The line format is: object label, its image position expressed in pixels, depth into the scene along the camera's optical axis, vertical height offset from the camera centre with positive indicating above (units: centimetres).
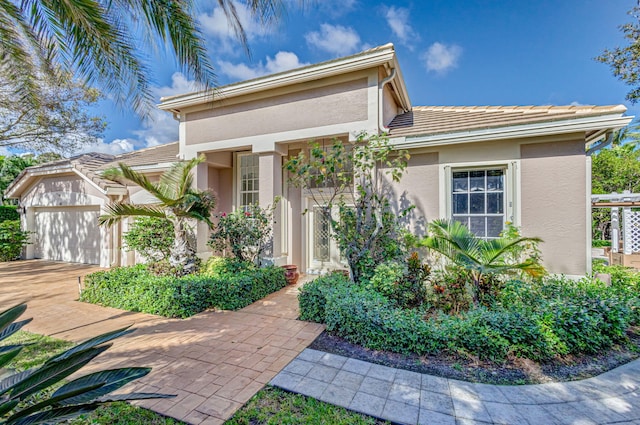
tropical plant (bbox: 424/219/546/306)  573 -84
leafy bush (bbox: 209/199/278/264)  922 -64
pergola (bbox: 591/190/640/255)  1215 -56
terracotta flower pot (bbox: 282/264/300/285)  966 -212
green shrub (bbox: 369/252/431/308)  649 -165
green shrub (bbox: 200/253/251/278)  852 -168
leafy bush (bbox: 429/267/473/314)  650 -191
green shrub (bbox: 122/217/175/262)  967 -85
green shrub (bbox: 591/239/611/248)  1872 -199
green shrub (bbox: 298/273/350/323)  648 -201
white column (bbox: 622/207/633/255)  1345 -85
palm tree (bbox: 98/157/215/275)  789 +20
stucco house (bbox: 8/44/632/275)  669 +184
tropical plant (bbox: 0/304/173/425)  194 -129
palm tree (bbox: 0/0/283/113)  434 +291
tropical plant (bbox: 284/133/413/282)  729 +28
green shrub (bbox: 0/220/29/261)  1473 -146
